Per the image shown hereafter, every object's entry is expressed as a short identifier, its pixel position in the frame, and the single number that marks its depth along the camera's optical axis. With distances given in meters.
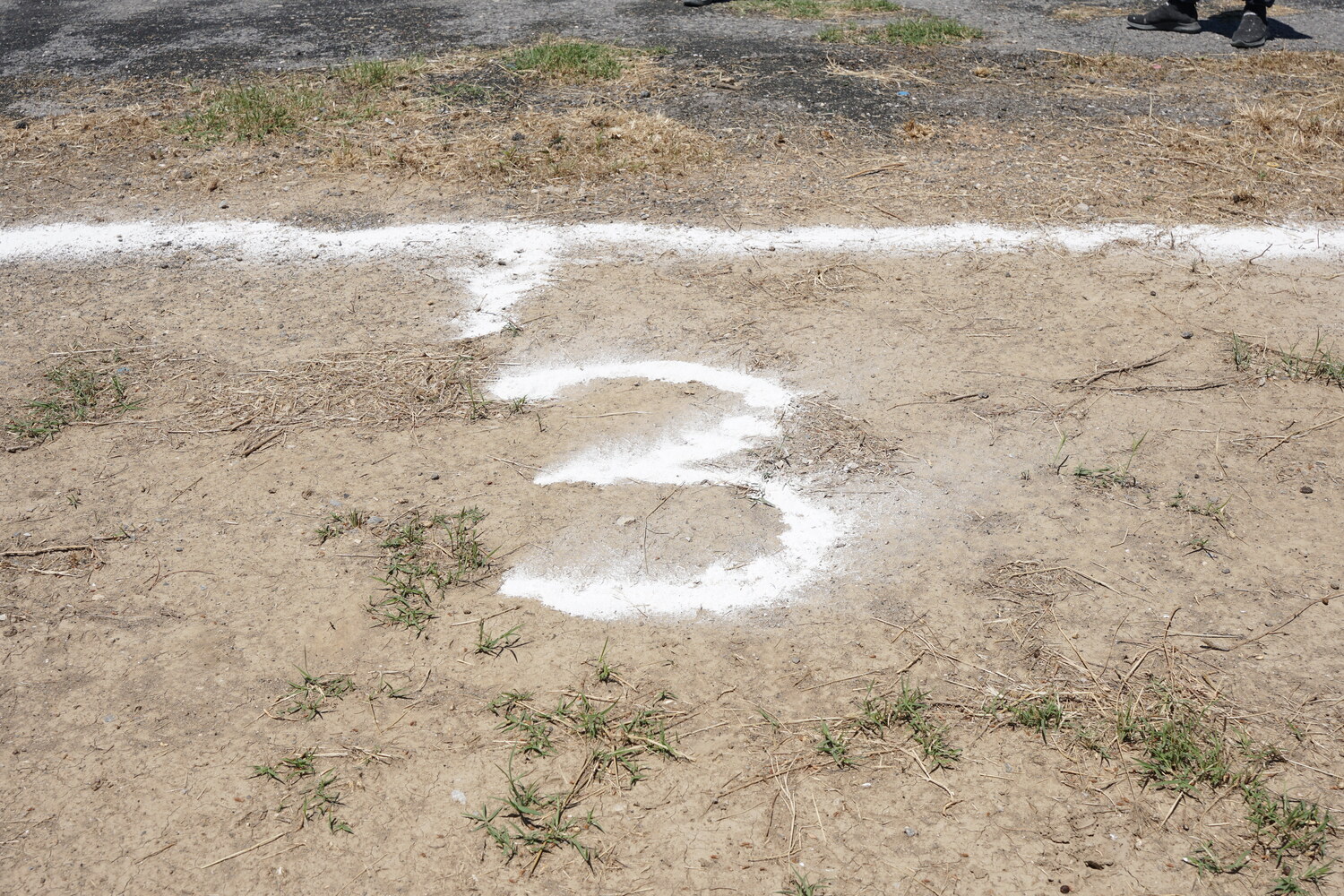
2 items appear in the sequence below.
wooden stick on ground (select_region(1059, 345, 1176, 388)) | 4.08
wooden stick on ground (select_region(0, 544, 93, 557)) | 3.36
